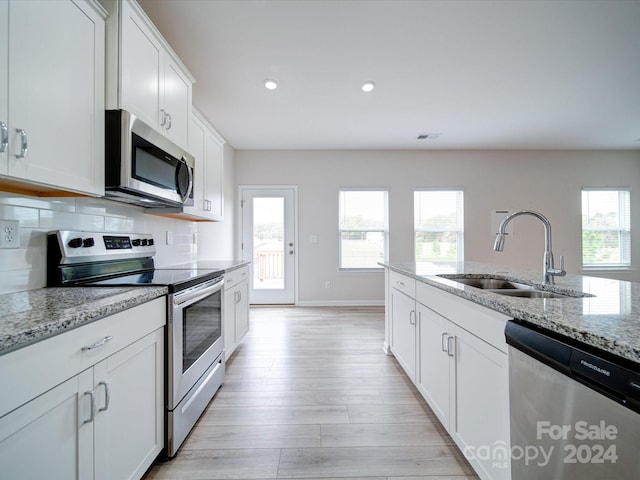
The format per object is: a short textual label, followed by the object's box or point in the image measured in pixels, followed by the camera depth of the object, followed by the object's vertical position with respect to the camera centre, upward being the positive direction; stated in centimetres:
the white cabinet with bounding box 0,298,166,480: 70 -53
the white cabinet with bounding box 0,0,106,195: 95 +59
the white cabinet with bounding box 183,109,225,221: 244 +71
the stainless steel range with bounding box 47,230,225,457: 134 -32
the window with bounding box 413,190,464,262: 482 +31
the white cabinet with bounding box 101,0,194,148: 138 +99
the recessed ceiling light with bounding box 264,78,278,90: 270 +159
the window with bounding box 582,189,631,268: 489 +26
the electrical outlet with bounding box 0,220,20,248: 116 +3
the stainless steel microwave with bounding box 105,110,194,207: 137 +45
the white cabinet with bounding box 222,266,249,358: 229 -61
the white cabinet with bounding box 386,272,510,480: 103 -61
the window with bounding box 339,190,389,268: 480 +23
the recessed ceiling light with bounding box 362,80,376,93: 274 +159
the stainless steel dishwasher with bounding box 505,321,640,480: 59 -43
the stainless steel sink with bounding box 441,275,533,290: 181 -28
